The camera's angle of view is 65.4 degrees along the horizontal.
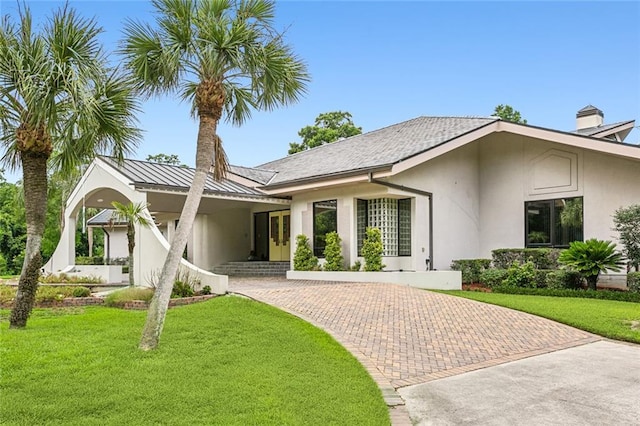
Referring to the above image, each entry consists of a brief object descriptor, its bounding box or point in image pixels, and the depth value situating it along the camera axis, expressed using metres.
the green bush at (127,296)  11.64
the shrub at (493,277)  15.30
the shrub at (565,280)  14.11
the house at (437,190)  15.68
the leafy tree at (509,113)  39.00
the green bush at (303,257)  17.94
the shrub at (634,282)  12.79
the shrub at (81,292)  12.91
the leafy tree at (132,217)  14.23
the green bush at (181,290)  12.41
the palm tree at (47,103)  7.79
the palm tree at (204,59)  7.54
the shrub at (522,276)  14.84
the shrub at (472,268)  16.42
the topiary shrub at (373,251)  16.20
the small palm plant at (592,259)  13.29
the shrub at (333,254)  17.11
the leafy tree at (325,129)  40.38
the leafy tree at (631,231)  13.12
